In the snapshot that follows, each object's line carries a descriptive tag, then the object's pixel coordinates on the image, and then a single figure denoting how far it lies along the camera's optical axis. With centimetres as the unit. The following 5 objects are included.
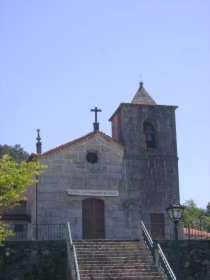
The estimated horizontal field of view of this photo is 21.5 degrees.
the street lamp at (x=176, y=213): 1778
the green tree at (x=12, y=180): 1862
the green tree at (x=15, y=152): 6625
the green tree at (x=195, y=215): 5729
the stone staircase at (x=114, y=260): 2148
